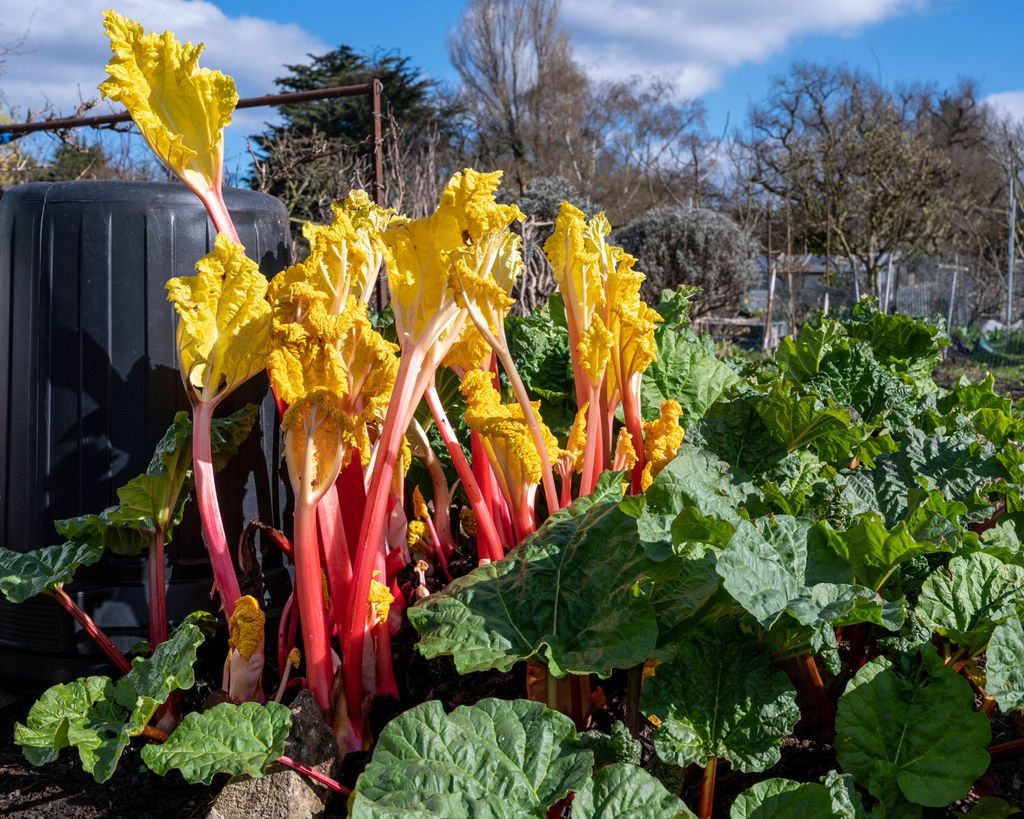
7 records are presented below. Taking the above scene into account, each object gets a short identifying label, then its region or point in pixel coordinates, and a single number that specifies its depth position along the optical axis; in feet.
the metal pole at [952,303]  62.14
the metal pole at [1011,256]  61.48
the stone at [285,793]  4.67
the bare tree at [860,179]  55.77
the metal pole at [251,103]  11.11
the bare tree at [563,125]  75.31
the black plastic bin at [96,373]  6.41
